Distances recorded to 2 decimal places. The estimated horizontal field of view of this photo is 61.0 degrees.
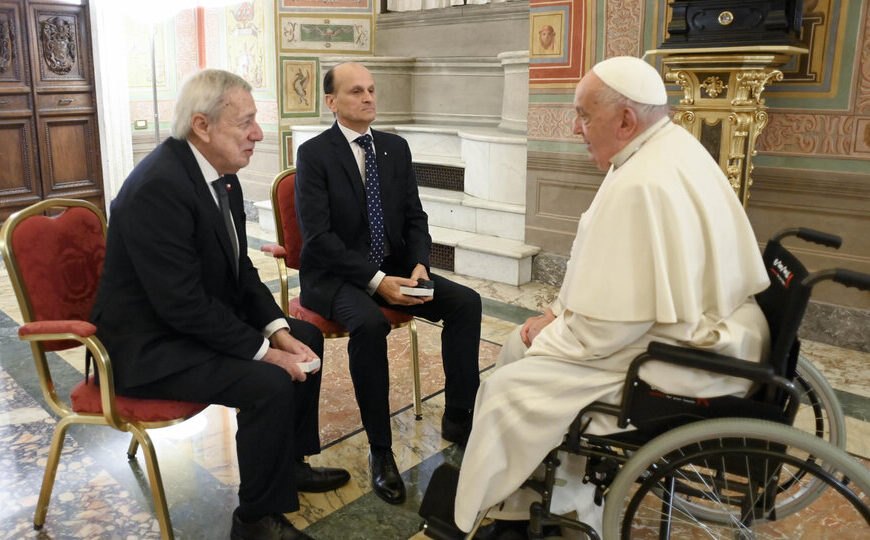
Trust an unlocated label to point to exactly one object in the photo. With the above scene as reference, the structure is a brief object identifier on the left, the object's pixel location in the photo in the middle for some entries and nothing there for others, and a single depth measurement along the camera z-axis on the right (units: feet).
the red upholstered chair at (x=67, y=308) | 6.10
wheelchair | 4.85
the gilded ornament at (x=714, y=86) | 11.28
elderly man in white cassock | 5.26
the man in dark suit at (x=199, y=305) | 6.04
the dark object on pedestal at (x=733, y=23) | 10.49
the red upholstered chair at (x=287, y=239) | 8.79
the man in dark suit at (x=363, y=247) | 8.07
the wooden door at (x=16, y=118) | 18.31
